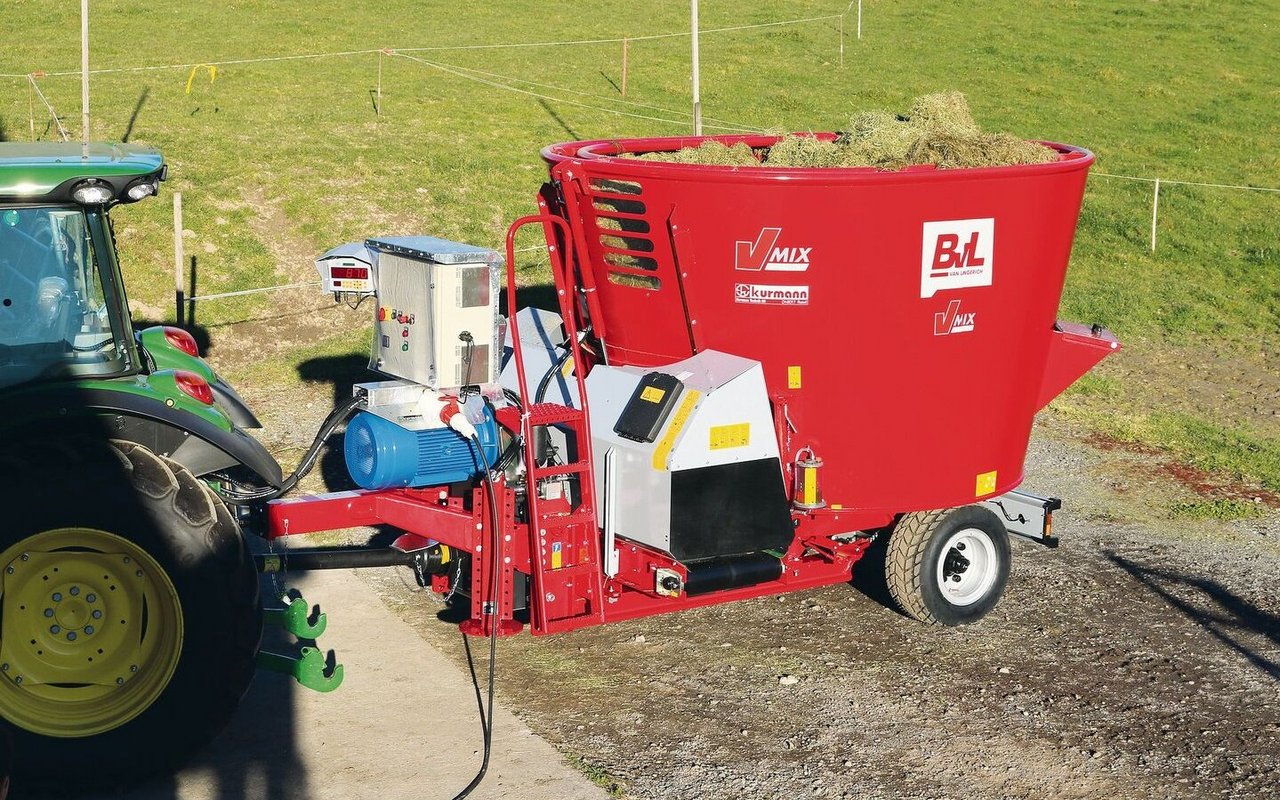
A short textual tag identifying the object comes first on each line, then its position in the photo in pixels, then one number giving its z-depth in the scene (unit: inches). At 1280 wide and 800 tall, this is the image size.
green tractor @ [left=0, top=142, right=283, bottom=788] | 206.8
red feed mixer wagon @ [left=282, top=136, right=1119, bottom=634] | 252.4
